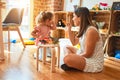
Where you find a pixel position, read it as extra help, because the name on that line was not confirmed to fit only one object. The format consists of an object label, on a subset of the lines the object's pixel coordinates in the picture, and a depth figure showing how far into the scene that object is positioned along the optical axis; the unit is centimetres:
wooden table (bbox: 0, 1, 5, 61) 296
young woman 244
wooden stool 243
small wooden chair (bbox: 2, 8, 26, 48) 403
